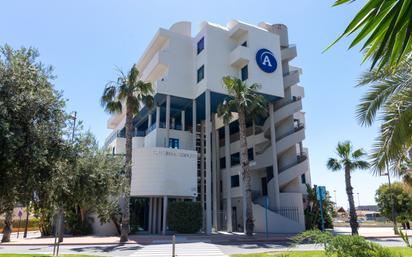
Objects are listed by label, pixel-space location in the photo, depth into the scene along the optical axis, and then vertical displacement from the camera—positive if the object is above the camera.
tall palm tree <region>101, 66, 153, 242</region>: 26.50 +9.30
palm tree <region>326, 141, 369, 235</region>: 29.95 +4.35
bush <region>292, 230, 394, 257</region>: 6.01 -0.60
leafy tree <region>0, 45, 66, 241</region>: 9.51 +2.57
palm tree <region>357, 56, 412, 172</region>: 7.63 +2.30
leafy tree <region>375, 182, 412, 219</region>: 43.25 +1.57
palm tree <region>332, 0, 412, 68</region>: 3.04 +1.72
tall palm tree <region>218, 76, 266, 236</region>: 28.25 +9.14
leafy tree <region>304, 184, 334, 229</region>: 33.50 +0.29
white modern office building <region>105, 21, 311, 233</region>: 30.83 +8.05
